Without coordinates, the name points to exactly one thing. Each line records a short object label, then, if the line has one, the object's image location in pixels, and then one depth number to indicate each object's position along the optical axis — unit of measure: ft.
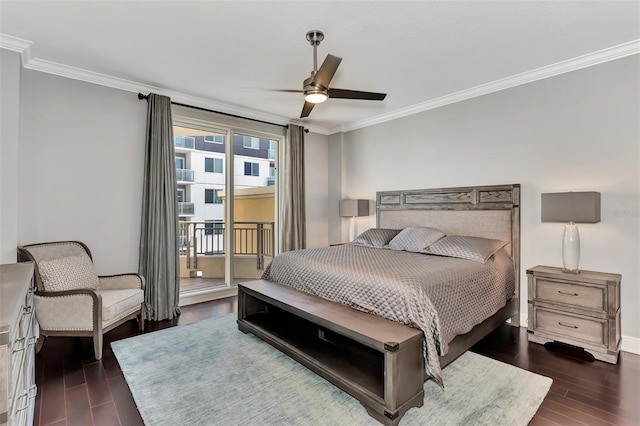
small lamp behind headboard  17.11
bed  7.44
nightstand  9.07
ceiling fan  8.36
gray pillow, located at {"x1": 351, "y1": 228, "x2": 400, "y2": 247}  14.24
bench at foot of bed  6.43
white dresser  4.03
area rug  6.66
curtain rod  12.92
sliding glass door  15.79
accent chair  9.23
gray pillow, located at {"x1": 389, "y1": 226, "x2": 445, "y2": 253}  12.51
